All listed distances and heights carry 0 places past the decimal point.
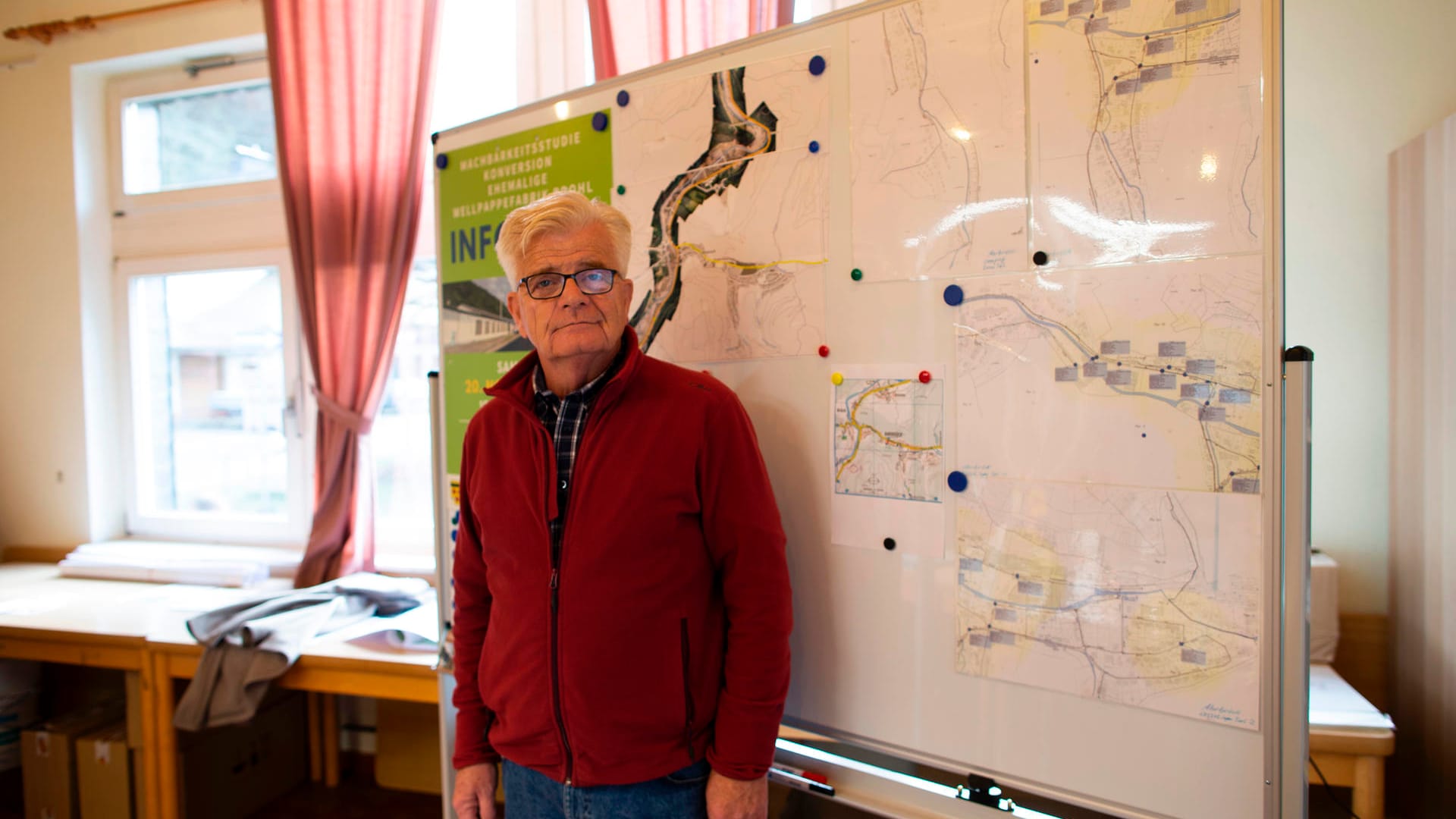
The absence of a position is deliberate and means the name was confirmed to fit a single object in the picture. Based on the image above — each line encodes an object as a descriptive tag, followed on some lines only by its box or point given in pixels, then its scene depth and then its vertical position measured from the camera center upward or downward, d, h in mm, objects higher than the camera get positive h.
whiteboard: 903 +76
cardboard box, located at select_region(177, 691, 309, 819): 2232 -1248
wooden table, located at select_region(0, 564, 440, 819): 1973 -751
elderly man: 1029 -266
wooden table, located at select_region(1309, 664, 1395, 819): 1345 -716
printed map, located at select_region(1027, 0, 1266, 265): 889 +341
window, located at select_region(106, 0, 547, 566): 2740 +301
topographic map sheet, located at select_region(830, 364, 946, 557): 1094 -116
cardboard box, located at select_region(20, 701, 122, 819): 2238 -1177
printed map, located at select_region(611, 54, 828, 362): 1204 +333
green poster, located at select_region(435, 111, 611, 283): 1452 +476
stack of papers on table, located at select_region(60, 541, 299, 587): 2643 -629
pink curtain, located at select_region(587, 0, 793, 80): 1903 +1039
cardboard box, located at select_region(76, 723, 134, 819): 2188 -1176
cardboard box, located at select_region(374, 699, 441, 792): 2500 -1263
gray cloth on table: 1978 -731
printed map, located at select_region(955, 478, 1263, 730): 913 -294
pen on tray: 1198 -687
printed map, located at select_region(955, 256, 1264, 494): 904 +11
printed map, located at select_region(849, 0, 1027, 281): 1028 +381
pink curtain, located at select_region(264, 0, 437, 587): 2459 +715
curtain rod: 2826 +1531
